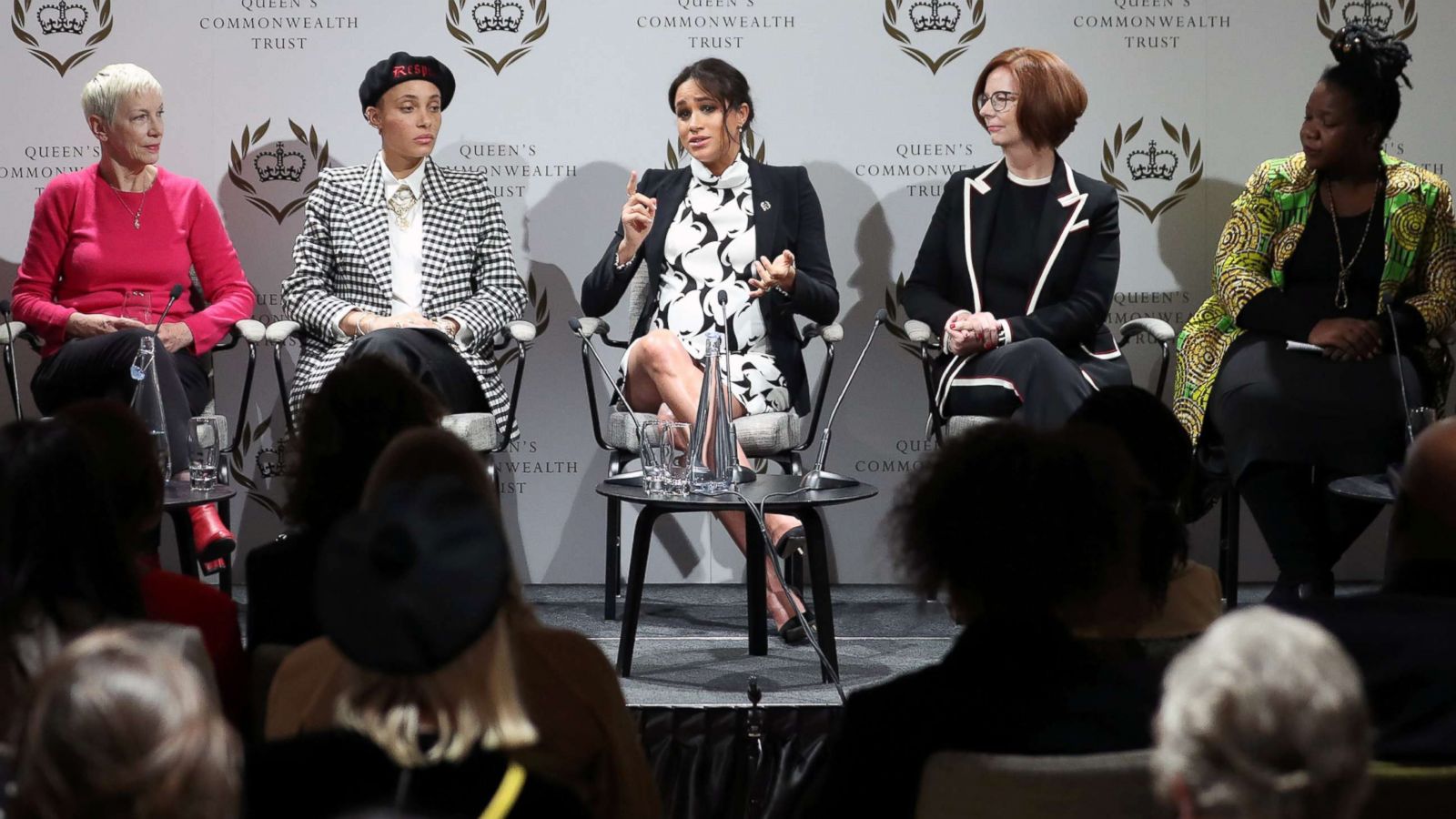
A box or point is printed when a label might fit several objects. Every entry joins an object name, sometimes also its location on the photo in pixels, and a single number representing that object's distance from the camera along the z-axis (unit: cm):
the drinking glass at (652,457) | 706
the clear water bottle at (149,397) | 773
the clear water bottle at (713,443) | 702
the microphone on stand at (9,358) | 858
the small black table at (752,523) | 681
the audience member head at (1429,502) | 353
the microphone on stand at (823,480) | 717
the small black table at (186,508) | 709
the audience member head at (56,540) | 314
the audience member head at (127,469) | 416
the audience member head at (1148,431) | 450
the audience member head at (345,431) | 426
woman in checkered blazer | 895
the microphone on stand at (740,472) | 711
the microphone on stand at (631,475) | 713
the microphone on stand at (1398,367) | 770
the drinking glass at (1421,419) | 732
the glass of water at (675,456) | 703
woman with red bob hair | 840
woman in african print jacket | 804
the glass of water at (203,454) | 754
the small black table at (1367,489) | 667
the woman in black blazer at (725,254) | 871
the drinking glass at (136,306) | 907
